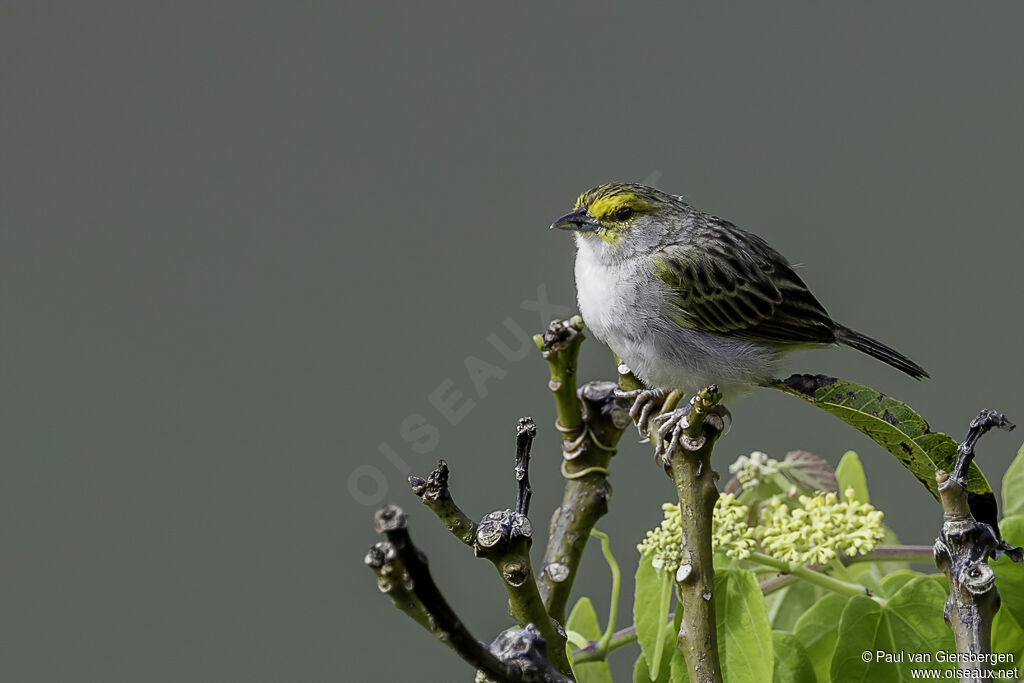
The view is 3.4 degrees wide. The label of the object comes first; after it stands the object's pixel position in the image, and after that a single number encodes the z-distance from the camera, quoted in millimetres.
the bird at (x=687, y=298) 5134
